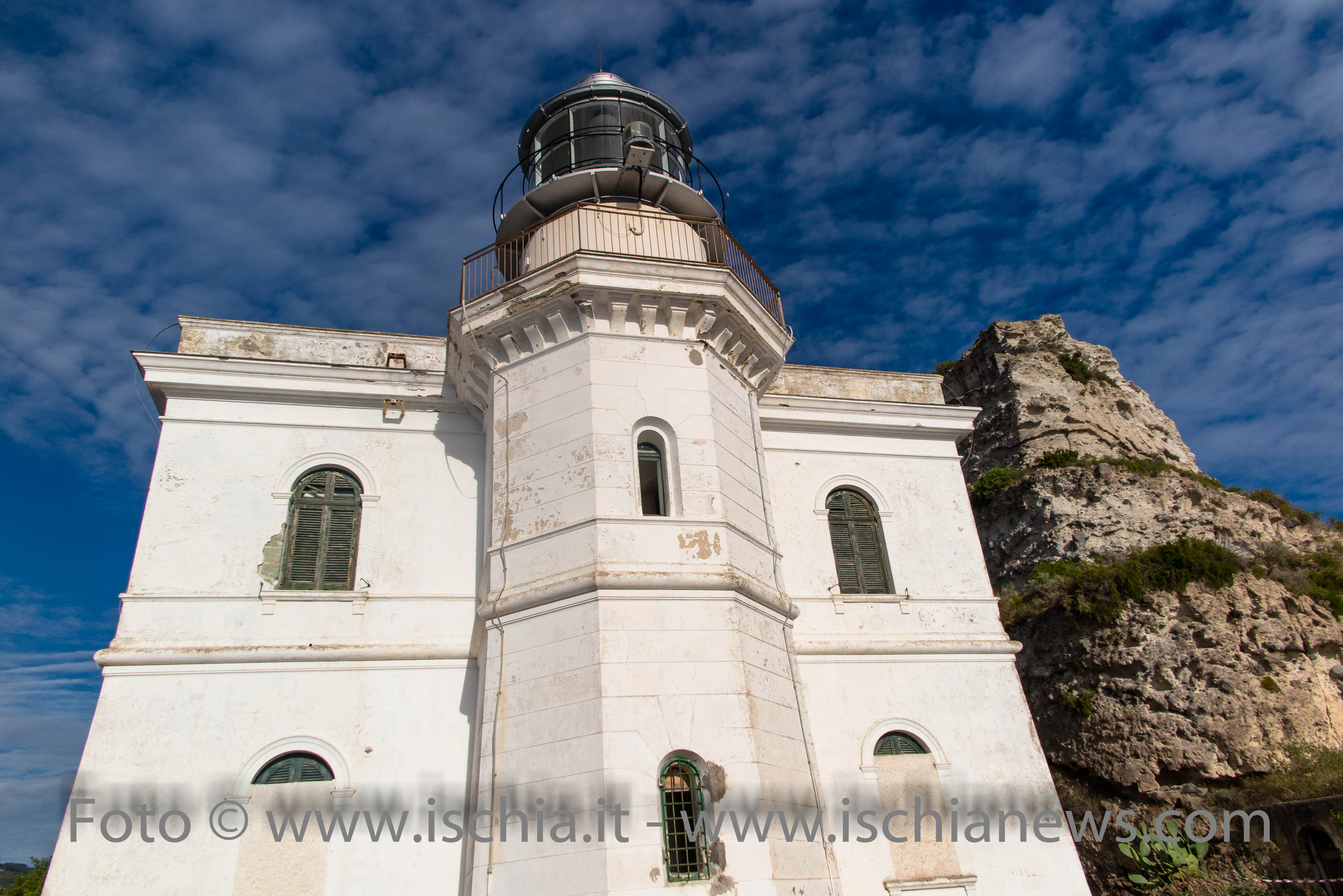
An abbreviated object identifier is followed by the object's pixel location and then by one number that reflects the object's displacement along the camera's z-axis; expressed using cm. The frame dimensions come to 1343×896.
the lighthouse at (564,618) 726
